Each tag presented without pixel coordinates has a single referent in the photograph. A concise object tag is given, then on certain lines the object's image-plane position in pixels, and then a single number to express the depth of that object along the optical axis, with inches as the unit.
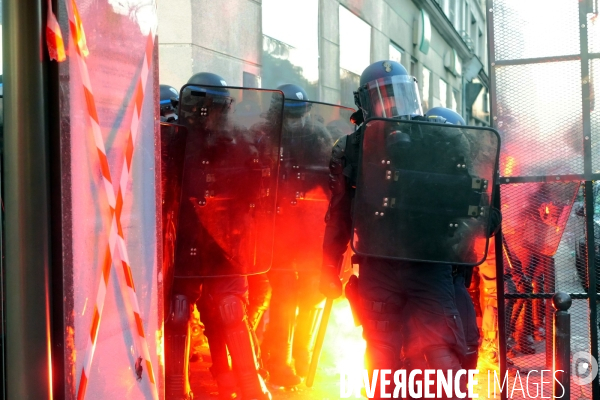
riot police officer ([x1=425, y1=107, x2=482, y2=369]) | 152.4
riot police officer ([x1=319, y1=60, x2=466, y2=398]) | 140.3
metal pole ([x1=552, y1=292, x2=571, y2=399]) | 130.3
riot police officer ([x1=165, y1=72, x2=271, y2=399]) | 159.2
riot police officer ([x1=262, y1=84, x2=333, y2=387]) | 197.8
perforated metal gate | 150.6
